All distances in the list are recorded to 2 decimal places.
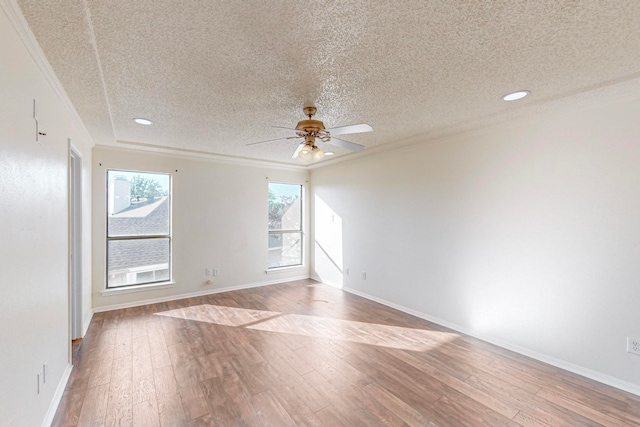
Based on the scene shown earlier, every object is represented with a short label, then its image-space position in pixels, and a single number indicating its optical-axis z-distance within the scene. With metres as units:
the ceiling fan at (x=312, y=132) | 2.53
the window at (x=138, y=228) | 4.20
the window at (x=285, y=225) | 5.84
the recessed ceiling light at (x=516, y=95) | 2.33
